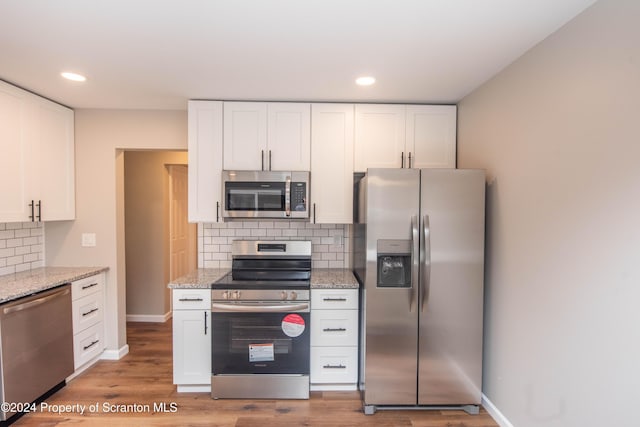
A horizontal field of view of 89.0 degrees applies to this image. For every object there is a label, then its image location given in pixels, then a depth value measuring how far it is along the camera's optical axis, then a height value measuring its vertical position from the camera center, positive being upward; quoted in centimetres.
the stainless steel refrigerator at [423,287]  229 -58
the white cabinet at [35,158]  248 +38
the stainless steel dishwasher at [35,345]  210 -101
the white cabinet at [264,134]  281 +62
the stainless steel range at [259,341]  251 -105
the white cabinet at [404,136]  286 +61
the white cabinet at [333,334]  260 -102
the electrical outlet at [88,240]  313 -34
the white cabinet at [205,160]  280 +39
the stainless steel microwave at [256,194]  274 +9
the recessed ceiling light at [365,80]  233 +91
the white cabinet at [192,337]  256 -104
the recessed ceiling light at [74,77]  229 +91
